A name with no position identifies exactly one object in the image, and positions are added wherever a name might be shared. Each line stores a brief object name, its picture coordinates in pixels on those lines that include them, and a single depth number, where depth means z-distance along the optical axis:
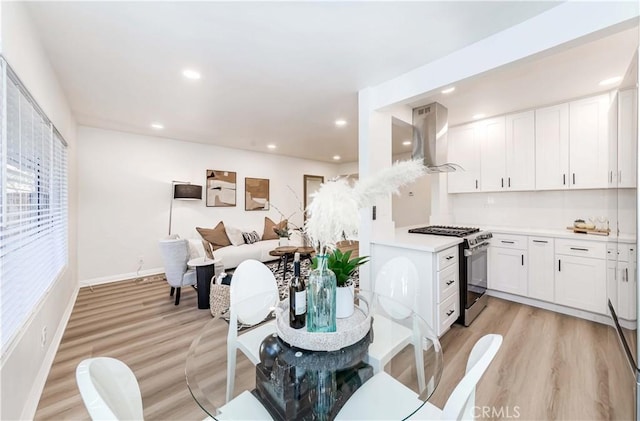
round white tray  1.18
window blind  1.37
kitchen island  2.26
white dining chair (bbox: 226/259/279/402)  1.37
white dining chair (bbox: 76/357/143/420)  0.59
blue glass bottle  1.22
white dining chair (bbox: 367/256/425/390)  1.30
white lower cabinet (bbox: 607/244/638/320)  1.70
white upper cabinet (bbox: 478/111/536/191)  3.34
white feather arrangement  1.04
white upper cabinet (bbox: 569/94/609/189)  2.86
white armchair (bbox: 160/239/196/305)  3.08
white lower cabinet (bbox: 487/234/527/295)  3.15
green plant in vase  1.37
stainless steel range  2.64
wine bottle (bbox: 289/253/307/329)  1.29
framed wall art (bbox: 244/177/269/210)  5.95
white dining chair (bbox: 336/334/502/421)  0.77
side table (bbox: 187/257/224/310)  3.10
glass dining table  1.03
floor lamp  4.73
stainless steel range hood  3.08
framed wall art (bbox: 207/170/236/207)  5.34
